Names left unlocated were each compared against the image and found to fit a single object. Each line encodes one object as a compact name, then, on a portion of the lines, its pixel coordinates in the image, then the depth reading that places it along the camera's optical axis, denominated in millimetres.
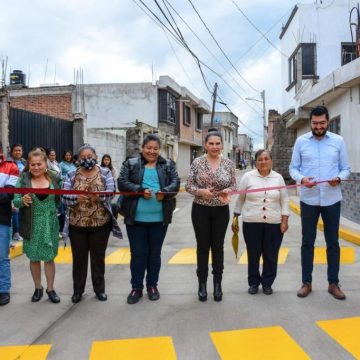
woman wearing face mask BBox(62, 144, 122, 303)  5082
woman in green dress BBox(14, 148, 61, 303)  5074
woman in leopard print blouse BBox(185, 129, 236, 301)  5086
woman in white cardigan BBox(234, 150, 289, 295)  5344
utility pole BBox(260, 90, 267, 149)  40506
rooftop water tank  27297
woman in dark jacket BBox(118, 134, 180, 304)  5078
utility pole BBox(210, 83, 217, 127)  35806
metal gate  11461
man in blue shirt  5199
